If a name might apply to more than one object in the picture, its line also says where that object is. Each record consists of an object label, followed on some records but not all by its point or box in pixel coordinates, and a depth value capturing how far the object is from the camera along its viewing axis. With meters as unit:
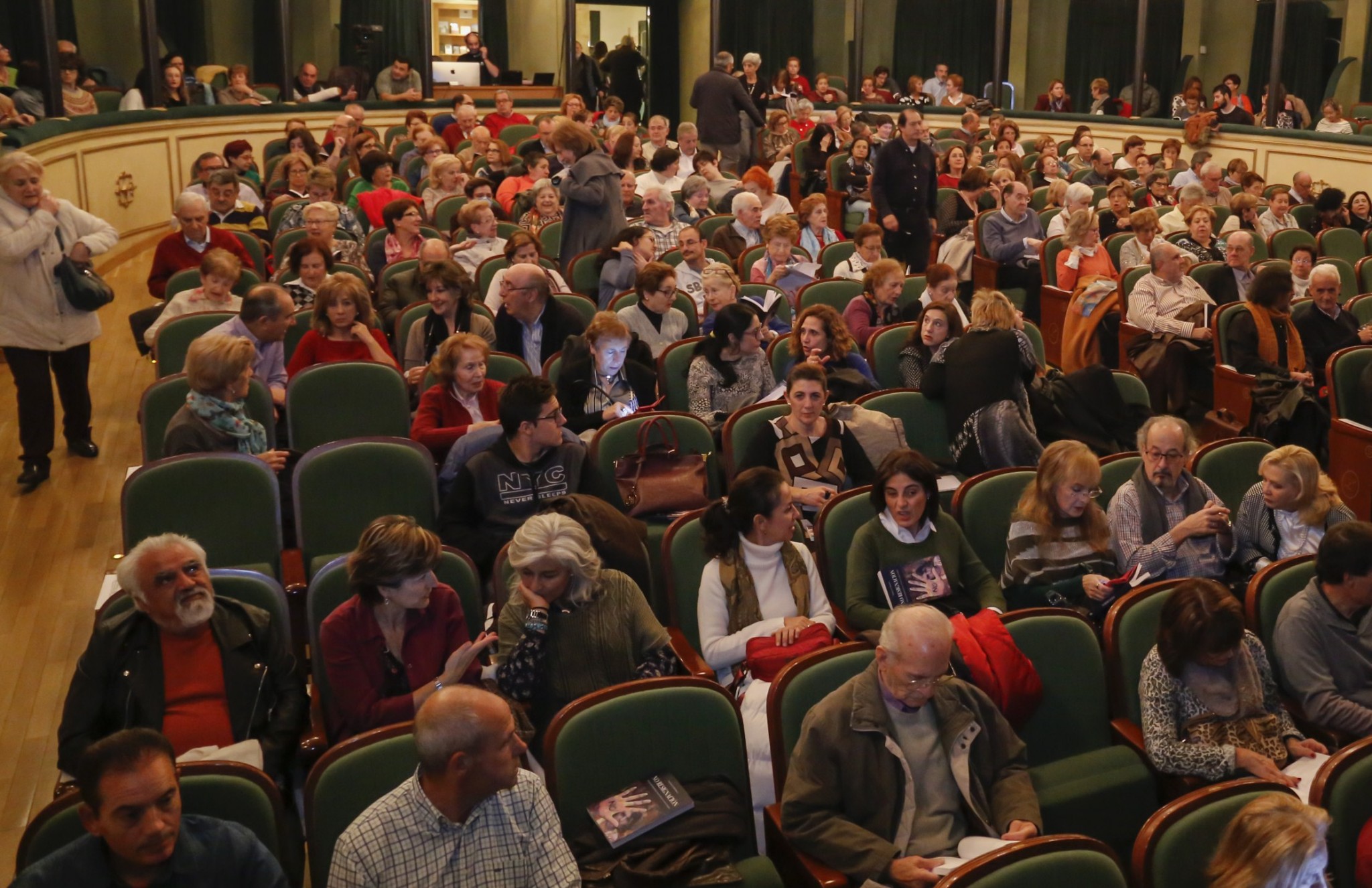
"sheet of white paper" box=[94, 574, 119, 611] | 3.57
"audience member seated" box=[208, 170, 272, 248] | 7.36
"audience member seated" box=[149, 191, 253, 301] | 6.31
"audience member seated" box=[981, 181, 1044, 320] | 7.97
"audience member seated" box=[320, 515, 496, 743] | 3.01
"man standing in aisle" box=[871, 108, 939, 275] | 8.43
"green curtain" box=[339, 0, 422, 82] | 17.06
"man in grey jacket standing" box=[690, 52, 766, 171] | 10.55
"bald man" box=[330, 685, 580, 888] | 2.35
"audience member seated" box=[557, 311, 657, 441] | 4.78
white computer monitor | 15.82
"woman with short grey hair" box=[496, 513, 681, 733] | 3.05
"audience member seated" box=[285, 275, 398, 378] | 4.97
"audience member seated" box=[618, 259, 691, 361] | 5.53
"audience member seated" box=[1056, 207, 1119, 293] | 7.38
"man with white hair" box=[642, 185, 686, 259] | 7.27
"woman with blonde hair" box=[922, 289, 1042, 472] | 4.66
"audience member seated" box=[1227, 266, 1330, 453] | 5.91
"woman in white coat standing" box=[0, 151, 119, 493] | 5.41
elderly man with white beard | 2.88
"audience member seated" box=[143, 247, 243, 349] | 5.52
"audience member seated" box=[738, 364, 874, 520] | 4.27
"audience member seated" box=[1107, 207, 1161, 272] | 7.63
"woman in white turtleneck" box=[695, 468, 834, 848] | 3.37
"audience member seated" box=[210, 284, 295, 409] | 4.82
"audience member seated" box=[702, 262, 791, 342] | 5.68
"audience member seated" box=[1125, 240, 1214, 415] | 6.62
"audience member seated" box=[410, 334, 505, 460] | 4.46
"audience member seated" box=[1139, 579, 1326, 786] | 3.00
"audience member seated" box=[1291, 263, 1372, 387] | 6.34
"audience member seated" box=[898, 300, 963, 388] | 5.11
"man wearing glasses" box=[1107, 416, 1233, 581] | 3.82
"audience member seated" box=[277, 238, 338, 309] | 5.87
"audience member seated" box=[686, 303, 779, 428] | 4.97
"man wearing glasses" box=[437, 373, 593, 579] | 3.87
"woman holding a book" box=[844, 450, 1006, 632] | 3.60
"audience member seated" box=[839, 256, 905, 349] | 5.96
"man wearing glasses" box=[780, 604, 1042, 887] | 2.69
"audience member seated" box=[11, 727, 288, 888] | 2.21
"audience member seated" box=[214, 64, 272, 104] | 12.90
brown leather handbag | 4.12
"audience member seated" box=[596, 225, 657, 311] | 6.37
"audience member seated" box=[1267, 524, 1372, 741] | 3.24
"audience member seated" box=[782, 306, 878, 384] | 5.11
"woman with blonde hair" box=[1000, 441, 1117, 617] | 3.73
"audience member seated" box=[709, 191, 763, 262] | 7.56
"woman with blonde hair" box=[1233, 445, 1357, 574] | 3.93
